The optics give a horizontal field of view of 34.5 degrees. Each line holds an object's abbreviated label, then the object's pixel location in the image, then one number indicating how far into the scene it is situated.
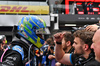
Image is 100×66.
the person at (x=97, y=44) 1.44
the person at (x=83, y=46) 2.26
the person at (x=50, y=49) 6.28
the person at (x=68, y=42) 3.58
